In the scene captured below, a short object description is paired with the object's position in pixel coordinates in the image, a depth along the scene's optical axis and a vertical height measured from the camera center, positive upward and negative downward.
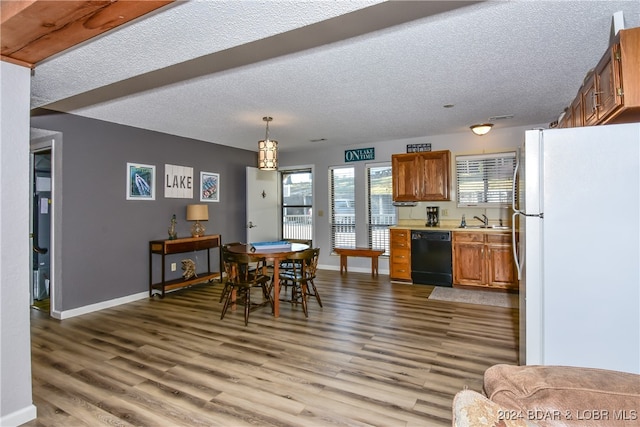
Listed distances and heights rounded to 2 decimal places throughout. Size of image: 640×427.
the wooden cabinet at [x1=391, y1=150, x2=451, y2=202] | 5.22 +0.61
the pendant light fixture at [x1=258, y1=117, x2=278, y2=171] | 3.79 +0.69
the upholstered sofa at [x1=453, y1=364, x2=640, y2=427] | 0.88 -0.55
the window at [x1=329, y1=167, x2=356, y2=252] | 6.37 +0.12
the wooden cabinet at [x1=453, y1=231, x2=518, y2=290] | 4.57 -0.70
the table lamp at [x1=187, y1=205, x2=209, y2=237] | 5.02 -0.03
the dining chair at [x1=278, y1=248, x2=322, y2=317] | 3.69 -0.74
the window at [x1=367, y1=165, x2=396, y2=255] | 6.02 +0.13
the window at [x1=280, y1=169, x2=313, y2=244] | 6.80 +0.20
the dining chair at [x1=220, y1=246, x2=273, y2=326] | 3.53 -0.78
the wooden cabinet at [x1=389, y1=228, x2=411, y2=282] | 5.24 -0.70
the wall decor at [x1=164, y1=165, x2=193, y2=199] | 4.96 +0.51
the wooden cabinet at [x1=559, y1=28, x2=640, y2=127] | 1.83 +0.79
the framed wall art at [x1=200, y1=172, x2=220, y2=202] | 5.54 +0.48
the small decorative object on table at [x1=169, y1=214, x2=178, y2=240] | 4.91 -0.25
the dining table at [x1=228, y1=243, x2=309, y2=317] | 3.57 -0.44
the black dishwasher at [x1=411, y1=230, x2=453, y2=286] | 4.96 -0.71
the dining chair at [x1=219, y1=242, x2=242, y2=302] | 3.93 -0.99
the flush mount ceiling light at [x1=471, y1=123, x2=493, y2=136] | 4.59 +1.20
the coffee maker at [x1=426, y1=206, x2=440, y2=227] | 5.45 -0.08
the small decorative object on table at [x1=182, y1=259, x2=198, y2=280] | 4.96 -0.85
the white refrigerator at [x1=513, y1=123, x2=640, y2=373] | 1.70 -0.20
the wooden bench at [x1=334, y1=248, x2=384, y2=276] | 5.69 -0.72
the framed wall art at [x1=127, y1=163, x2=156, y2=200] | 4.49 +0.47
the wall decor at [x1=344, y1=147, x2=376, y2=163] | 6.05 +1.12
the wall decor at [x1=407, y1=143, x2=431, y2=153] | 5.57 +1.14
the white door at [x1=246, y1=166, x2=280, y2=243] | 6.14 +0.14
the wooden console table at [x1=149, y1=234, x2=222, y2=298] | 4.53 -0.53
